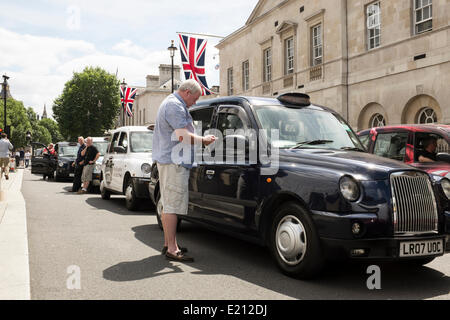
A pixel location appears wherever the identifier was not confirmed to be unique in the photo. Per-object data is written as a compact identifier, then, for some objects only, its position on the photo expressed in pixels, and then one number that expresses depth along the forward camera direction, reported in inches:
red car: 254.4
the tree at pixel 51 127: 5751.0
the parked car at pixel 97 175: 565.9
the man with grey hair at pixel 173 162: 202.4
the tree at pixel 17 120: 3144.7
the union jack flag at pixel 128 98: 1307.1
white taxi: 383.2
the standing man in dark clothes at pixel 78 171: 562.3
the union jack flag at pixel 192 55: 832.9
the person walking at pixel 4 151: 708.7
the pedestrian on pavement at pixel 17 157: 1584.4
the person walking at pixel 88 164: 549.6
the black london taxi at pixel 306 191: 155.6
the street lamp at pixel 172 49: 991.0
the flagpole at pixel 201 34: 854.8
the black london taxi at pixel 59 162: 788.6
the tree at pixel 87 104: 2293.3
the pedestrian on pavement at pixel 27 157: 1685.4
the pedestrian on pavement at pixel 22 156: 1672.2
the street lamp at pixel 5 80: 1362.7
